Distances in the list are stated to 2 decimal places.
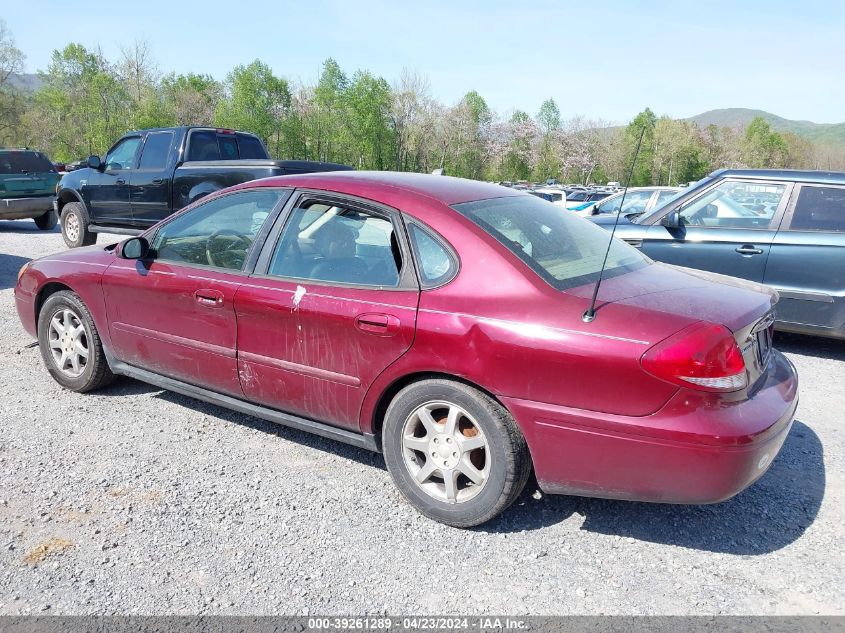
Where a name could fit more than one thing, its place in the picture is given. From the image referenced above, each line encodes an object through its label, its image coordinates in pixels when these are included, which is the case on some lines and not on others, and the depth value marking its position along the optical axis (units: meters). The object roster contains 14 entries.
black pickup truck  9.55
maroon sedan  2.66
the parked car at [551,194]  27.90
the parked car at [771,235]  5.85
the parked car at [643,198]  12.31
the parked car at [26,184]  13.76
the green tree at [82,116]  54.81
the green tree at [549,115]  85.00
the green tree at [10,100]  51.84
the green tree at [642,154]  70.19
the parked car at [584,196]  33.63
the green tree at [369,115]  62.12
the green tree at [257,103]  60.44
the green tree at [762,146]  83.62
